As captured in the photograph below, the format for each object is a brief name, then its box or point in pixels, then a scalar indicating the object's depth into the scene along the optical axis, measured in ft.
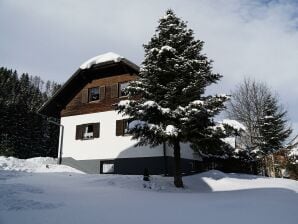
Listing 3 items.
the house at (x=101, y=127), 47.49
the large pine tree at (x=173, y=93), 33.43
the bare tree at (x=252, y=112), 72.41
